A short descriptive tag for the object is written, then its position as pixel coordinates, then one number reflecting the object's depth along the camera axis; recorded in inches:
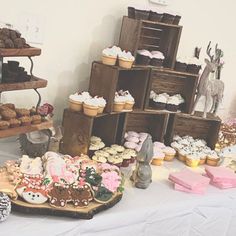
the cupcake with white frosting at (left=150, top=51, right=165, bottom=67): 69.4
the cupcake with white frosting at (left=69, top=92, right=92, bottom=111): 62.0
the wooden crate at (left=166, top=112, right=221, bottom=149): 75.6
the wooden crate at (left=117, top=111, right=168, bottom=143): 73.6
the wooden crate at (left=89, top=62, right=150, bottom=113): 63.6
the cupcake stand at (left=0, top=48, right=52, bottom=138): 46.6
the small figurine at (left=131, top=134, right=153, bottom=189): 56.9
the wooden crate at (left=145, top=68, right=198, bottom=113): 71.7
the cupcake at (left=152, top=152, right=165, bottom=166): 67.2
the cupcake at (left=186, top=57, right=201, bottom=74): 72.0
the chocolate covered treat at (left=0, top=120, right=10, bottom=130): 49.0
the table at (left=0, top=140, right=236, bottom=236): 44.5
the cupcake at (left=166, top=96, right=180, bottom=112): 72.2
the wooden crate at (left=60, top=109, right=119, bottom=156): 61.7
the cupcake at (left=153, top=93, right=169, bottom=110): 71.5
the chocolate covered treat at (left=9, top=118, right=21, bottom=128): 50.2
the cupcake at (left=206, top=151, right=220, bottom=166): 71.3
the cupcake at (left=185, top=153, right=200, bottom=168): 69.5
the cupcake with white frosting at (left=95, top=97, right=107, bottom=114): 61.7
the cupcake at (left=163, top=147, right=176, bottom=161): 70.6
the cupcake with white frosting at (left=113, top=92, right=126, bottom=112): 64.6
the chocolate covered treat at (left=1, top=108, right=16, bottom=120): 50.4
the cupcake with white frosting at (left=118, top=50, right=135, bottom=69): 63.8
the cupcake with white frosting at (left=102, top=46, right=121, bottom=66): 64.1
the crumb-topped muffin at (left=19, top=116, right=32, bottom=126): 51.4
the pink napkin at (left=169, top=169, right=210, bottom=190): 59.0
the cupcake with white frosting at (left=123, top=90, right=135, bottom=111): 66.1
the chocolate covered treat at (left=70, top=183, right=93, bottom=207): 46.8
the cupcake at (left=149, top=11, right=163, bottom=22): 67.7
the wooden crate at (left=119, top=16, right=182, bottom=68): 67.1
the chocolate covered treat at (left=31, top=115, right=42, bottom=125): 52.8
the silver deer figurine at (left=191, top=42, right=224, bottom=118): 72.8
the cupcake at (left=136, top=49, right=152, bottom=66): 68.1
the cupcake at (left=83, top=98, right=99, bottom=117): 60.8
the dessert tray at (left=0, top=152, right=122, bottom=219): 45.6
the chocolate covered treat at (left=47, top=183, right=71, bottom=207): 45.8
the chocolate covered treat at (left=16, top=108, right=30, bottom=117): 52.1
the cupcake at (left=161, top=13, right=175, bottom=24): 68.7
